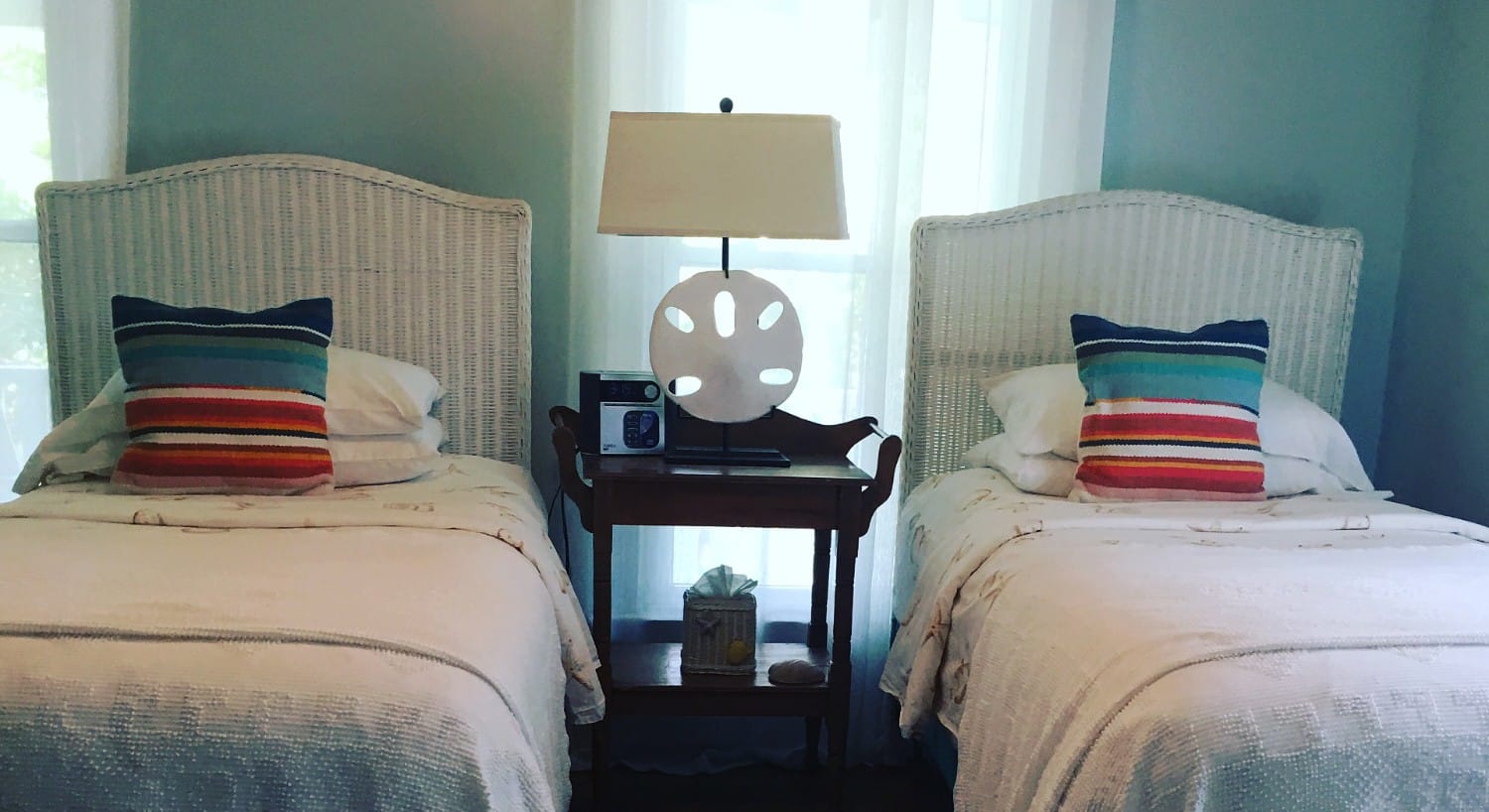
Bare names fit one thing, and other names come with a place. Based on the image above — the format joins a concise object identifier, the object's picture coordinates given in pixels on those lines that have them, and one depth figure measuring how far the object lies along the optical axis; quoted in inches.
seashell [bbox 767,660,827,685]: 76.9
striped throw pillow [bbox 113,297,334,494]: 66.5
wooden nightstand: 73.1
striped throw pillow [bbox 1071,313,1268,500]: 74.7
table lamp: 71.4
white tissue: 78.7
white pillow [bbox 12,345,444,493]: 70.0
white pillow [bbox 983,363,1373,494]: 78.7
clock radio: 78.5
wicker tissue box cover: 78.2
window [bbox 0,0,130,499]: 81.2
